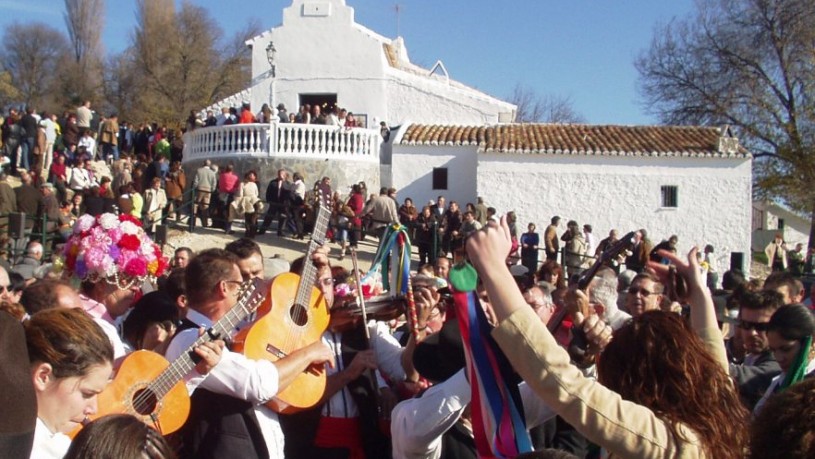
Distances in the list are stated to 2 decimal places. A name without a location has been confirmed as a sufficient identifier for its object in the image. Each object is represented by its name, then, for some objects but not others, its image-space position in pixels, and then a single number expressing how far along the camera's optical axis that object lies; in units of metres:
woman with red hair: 2.60
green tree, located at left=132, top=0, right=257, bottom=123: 51.47
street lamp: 34.38
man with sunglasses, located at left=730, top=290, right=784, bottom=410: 4.60
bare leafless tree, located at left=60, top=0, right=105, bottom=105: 59.10
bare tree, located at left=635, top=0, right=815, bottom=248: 35.19
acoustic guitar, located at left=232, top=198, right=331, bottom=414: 4.14
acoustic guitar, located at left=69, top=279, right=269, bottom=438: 3.64
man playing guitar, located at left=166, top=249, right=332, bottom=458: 3.81
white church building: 28.66
